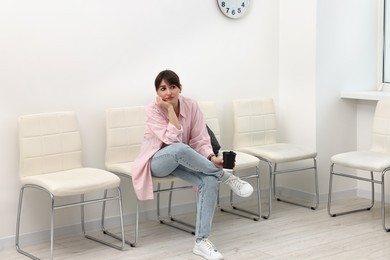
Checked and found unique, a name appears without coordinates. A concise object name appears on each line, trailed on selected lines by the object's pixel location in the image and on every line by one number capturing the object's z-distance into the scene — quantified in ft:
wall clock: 16.60
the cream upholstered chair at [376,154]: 14.92
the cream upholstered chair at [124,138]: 14.58
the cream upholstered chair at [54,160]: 12.95
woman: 13.33
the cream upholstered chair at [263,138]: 16.07
